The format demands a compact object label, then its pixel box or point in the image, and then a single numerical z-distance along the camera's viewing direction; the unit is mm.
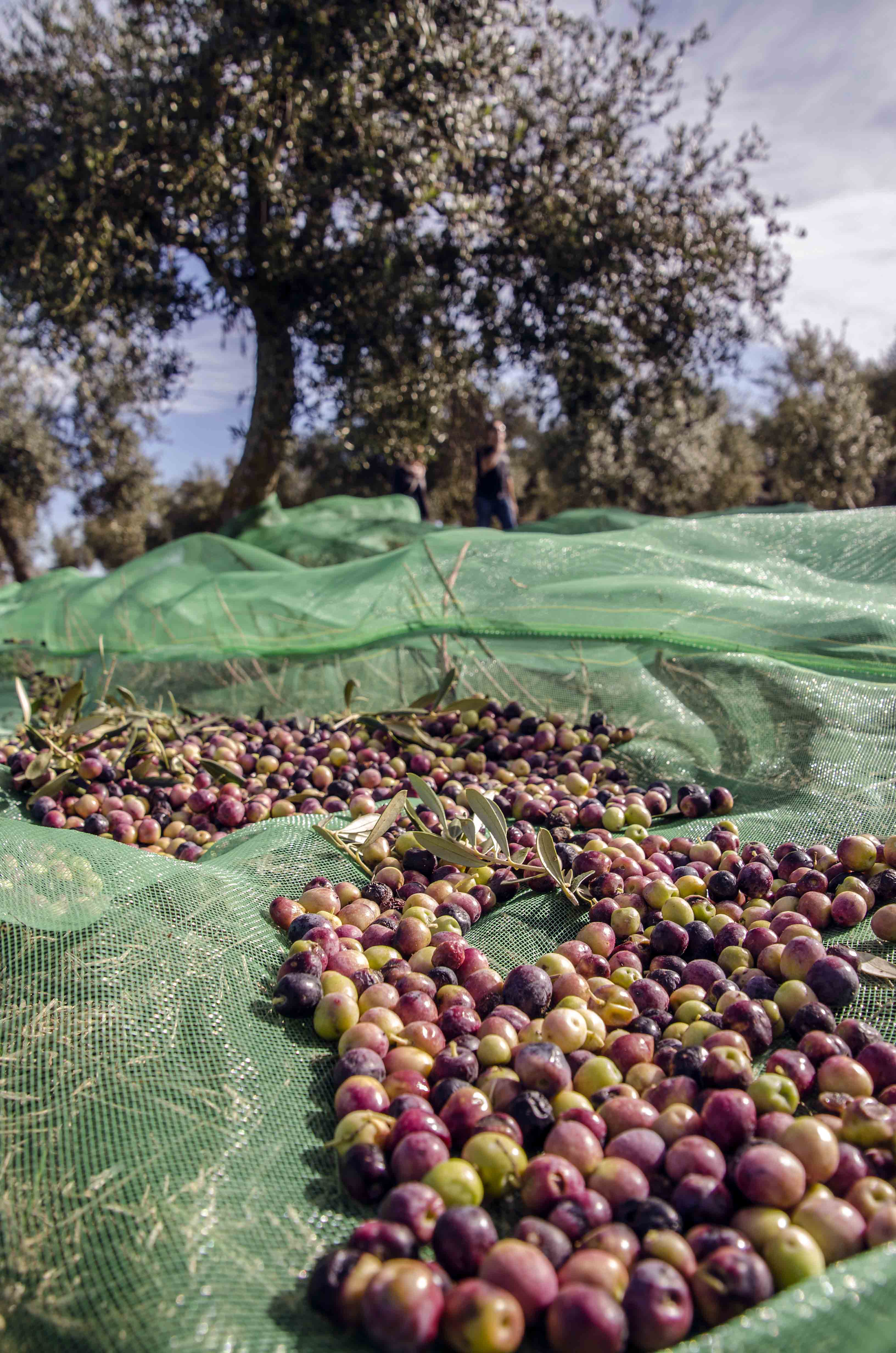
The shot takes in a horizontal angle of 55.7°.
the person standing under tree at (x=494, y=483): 10703
